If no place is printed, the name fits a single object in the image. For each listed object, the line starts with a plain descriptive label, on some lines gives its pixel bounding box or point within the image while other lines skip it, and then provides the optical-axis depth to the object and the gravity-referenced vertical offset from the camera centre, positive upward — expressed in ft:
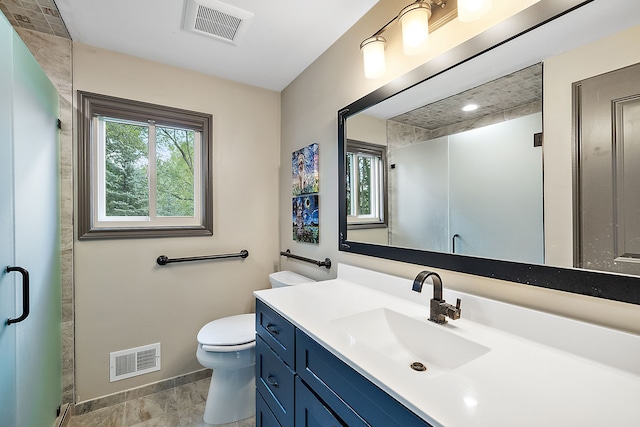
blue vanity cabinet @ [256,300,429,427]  2.18 -1.76
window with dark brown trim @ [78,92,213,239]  5.94 +1.10
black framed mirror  2.37 +1.68
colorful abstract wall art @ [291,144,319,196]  6.38 +1.08
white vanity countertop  1.73 -1.27
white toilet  5.34 -3.18
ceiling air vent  4.80 +3.64
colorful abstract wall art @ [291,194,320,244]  6.41 -0.11
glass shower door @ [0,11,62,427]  3.35 -0.30
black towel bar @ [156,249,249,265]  6.51 -1.07
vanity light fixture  3.19 +2.51
